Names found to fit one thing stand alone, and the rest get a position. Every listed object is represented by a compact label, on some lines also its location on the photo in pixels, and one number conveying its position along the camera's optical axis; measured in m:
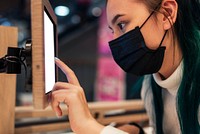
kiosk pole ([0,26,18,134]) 0.88
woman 0.91
